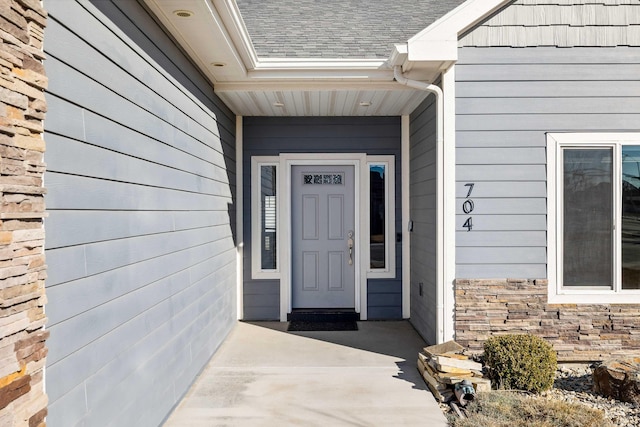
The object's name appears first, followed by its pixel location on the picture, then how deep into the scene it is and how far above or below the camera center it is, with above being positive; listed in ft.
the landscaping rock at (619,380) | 11.03 -3.98
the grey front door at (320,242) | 19.88 -1.27
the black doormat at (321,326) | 17.93 -4.38
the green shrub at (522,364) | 11.51 -3.70
